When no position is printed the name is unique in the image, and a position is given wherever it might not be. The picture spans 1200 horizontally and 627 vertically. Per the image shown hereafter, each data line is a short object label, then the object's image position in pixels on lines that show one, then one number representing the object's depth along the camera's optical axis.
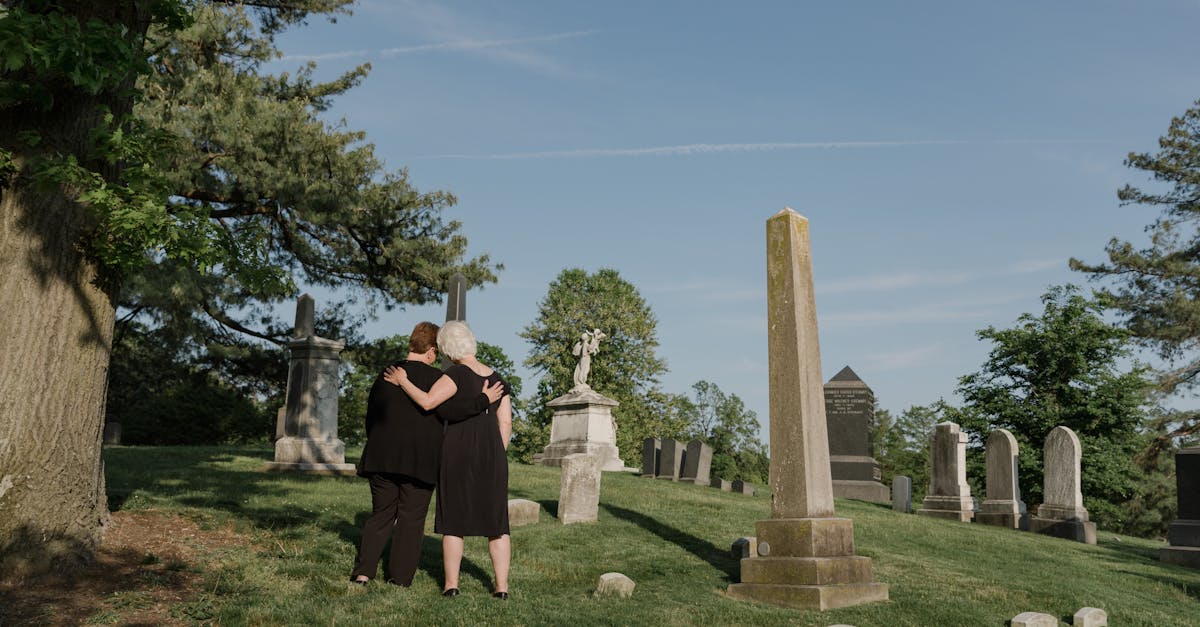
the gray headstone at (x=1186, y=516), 14.85
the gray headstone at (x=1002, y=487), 19.09
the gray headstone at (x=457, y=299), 13.70
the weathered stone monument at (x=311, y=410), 16.70
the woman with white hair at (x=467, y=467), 6.63
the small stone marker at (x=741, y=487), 19.89
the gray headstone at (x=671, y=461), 22.45
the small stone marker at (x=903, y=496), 20.02
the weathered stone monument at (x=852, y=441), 21.92
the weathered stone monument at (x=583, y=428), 24.38
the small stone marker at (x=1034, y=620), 7.08
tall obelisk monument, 7.90
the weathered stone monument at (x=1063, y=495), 17.91
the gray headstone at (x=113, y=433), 27.05
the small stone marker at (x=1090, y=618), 7.70
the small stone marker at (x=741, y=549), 9.63
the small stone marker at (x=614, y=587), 7.57
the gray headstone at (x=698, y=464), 21.84
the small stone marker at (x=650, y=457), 23.28
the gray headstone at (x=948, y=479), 19.52
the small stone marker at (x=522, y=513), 11.09
